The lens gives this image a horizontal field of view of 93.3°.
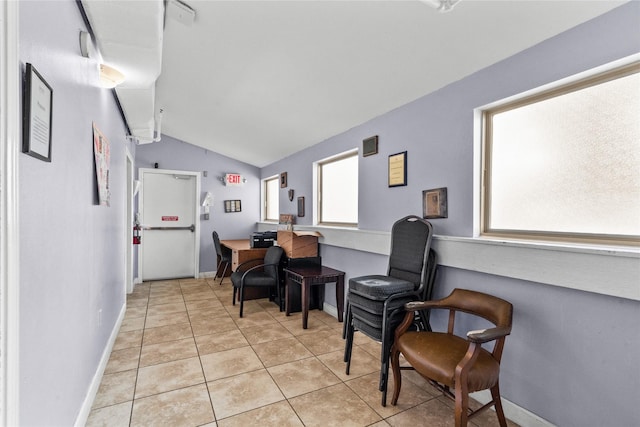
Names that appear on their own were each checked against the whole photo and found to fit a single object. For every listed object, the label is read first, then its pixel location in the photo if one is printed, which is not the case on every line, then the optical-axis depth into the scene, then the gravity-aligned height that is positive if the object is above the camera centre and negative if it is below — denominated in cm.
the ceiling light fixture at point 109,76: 221 +102
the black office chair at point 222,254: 535 -74
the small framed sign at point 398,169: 278 +44
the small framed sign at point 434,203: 241 +11
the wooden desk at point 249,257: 437 -63
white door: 552 -20
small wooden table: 334 -74
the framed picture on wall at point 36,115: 102 +35
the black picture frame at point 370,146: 316 +75
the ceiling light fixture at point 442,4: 150 +106
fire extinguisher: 508 -37
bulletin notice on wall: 211 +37
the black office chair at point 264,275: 377 -80
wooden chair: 153 -79
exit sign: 610 +72
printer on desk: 461 -38
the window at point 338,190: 374 +34
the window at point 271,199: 604 +33
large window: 157 +33
